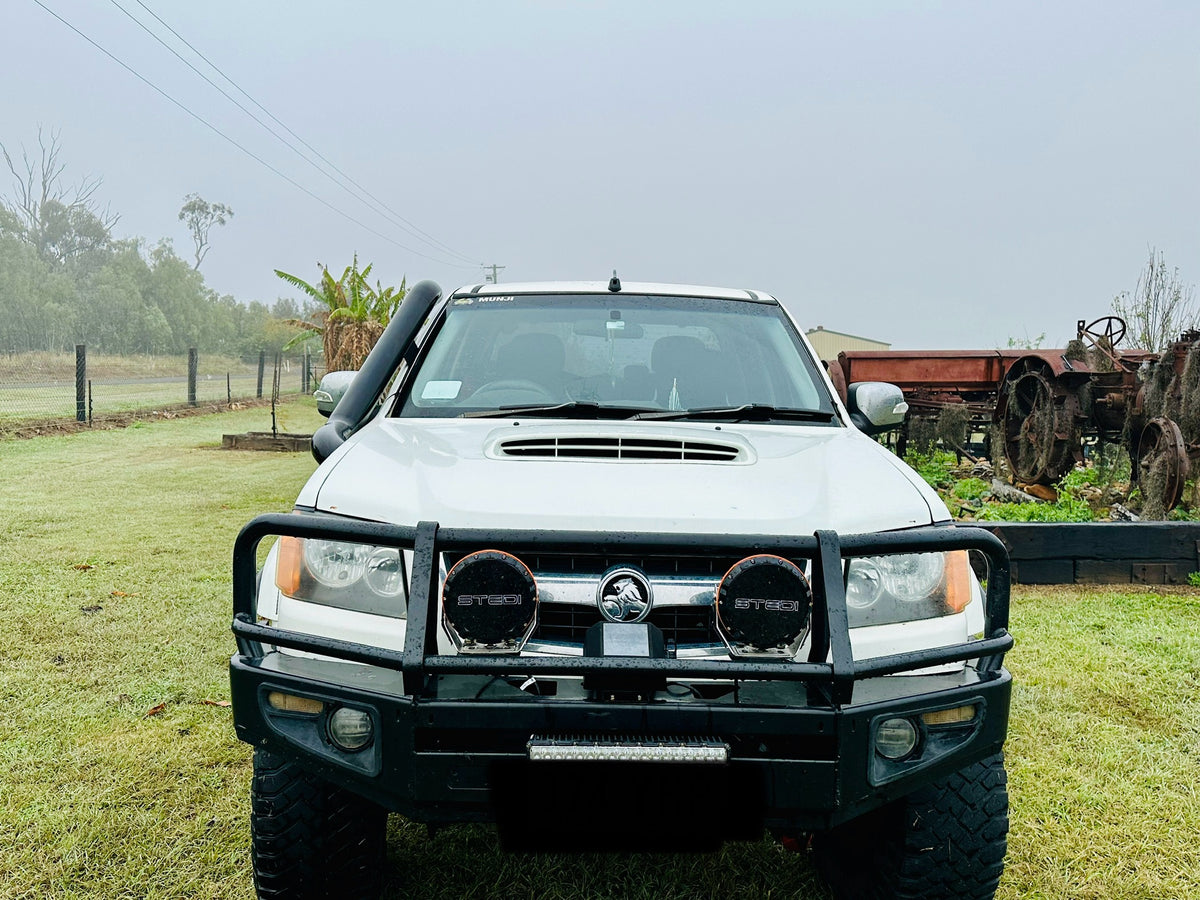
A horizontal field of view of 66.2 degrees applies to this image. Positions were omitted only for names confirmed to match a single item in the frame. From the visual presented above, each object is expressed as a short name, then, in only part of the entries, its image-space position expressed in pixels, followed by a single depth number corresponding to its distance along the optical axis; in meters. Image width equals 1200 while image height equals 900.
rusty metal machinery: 7.43
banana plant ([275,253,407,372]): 17.77
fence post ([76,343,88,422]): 15.57
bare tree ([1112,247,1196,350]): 12.63
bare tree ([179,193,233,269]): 82.41
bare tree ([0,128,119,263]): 67.81
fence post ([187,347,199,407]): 20.48
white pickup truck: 1.75
